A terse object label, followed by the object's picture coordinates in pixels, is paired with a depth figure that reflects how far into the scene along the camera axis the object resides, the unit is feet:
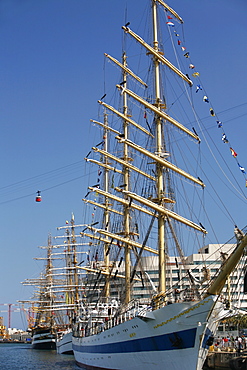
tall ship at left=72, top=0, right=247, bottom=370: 94.43
